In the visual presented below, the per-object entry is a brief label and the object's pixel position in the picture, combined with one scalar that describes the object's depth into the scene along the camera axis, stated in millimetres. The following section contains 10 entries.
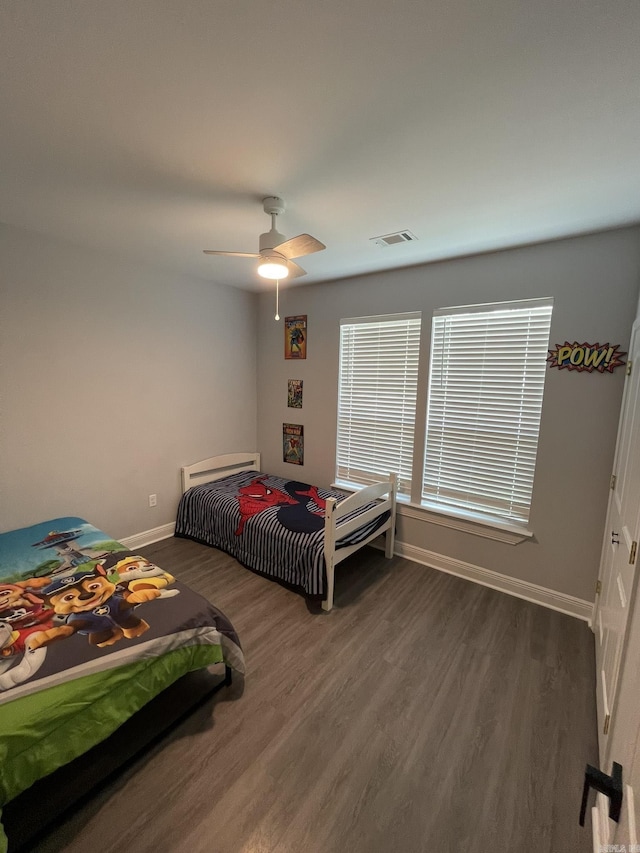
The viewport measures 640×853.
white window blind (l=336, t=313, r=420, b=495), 3143
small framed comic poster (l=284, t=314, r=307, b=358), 3748
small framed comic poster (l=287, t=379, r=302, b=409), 3858
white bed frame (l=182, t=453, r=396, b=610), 2402
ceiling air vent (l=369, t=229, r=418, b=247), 2322
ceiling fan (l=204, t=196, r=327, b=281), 1841
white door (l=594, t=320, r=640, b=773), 1305
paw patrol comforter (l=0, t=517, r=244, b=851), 1170
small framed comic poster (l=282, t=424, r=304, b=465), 3920
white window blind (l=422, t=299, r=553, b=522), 2533
